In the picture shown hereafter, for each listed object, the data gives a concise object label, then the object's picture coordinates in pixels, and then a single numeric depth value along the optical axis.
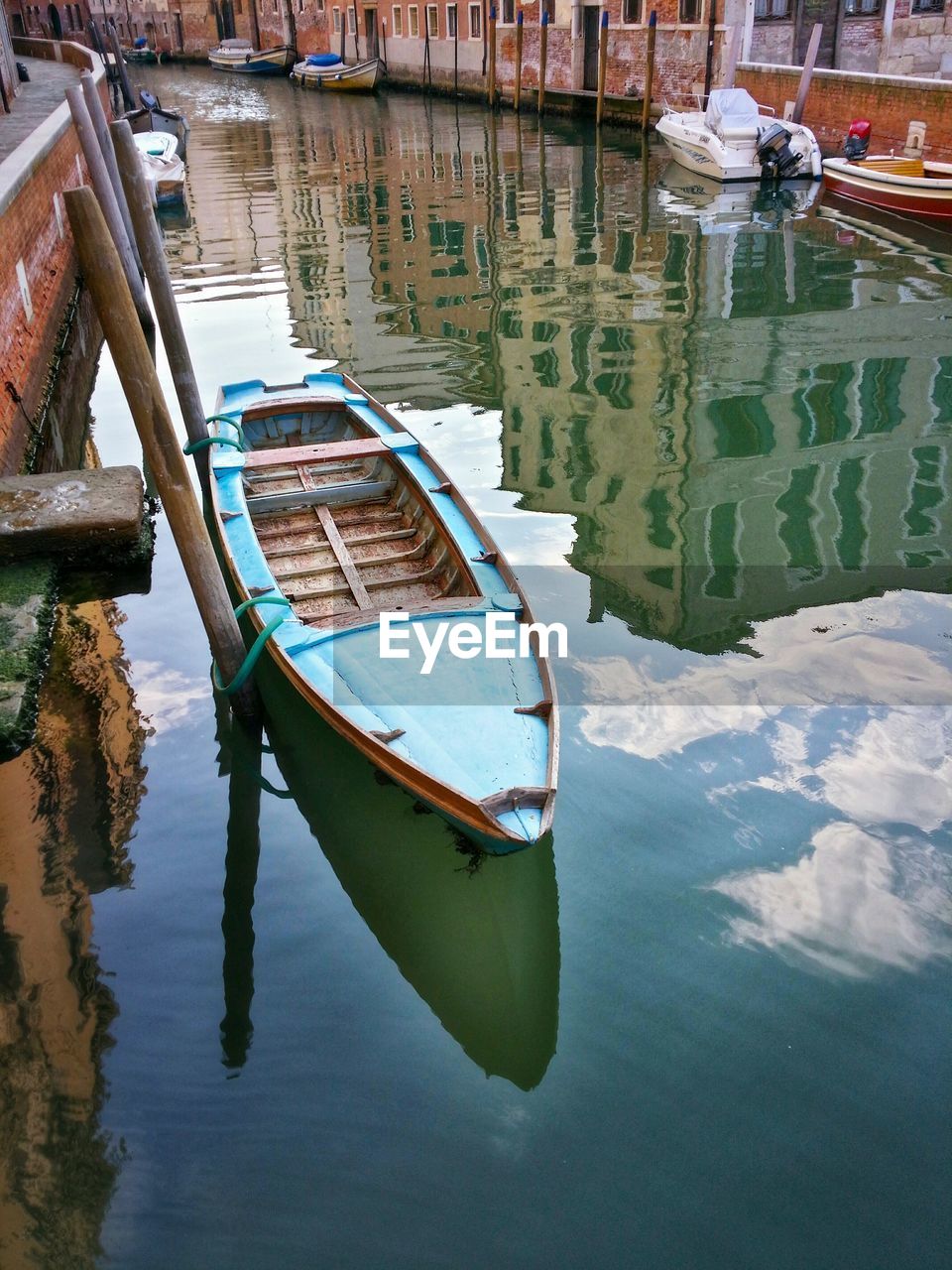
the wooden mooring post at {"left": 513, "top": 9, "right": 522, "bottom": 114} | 23.69
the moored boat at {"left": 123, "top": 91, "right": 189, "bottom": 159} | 18.88
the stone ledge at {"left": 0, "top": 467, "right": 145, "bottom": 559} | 4.47
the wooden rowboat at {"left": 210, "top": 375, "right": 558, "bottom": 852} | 3.64
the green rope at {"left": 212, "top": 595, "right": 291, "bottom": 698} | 4.42
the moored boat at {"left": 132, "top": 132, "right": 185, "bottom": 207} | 15.38
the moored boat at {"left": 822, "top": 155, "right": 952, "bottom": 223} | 12.51
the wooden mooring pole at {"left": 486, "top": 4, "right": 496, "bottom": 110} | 24.95
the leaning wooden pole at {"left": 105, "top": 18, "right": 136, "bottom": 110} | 21.50
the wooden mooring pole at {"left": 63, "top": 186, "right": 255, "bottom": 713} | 4.18
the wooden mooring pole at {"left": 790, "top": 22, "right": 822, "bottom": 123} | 15.02
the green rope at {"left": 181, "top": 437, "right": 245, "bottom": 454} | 6.42
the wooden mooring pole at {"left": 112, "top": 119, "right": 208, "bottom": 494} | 6.57
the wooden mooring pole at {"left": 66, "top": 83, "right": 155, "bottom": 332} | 8.83
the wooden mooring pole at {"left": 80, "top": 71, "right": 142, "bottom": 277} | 10.42
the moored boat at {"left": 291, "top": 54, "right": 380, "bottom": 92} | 31.25
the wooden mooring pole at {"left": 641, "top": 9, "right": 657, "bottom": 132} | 19.03
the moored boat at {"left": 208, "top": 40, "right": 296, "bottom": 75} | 39.72
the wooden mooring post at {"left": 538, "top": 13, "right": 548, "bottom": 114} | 22.59
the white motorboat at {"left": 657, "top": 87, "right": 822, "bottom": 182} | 15.29
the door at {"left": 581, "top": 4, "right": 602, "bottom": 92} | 22.44
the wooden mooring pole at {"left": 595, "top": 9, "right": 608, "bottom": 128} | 20.94
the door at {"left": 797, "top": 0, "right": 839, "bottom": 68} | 17.83
